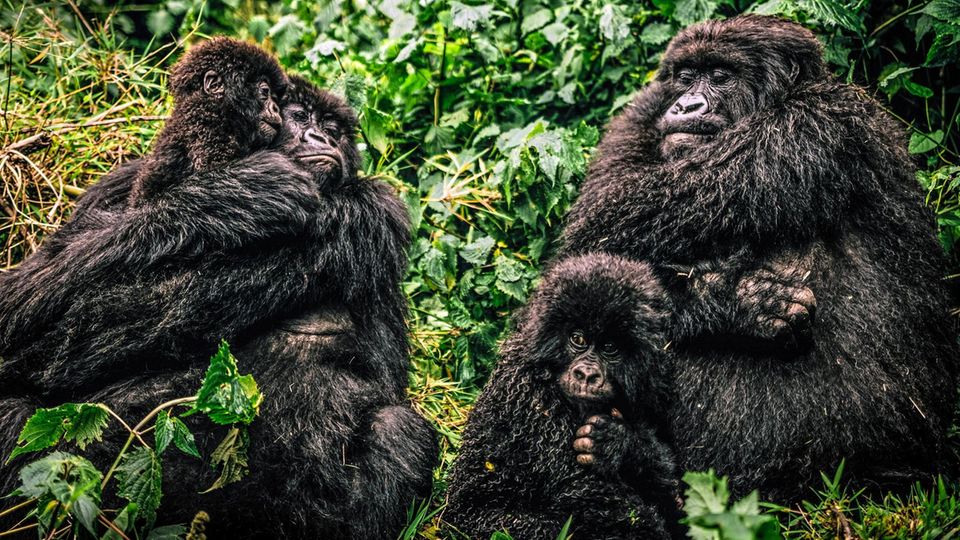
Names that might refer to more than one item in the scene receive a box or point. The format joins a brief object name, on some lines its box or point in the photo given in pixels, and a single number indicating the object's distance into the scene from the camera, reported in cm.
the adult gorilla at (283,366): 350
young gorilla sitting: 347
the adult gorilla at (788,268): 364
